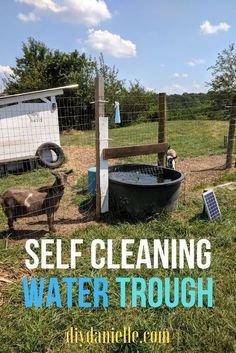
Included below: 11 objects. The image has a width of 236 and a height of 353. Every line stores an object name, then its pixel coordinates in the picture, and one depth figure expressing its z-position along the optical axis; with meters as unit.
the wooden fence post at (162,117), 5.96
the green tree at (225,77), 30.07
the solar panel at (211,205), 4.58
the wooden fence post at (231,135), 7.50
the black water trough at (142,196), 4.58
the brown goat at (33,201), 4.17
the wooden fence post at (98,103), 4.51
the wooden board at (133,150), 4.73
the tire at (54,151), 9.52
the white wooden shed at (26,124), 9.20
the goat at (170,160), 6.43
